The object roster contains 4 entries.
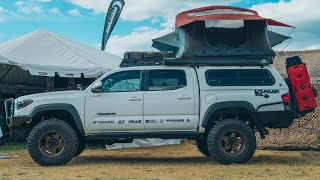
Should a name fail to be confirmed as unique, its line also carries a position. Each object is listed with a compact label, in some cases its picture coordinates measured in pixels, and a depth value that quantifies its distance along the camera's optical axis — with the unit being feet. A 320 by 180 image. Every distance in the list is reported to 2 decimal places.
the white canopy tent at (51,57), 43.62
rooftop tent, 30.68
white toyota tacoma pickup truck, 29.19
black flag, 73.55
